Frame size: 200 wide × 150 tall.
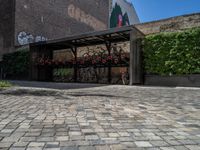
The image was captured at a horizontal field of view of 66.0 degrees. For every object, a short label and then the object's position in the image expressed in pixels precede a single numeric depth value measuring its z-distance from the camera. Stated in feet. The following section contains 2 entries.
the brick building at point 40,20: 44.77
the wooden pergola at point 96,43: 24.07
